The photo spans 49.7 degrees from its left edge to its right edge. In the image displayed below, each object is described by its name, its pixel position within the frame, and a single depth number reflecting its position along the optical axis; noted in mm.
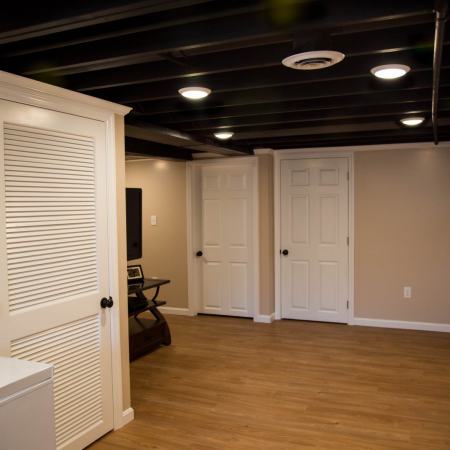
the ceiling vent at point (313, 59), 2075
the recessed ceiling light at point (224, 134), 4409
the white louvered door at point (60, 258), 2469
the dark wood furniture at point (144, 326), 4547
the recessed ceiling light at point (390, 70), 2463
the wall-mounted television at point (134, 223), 4098
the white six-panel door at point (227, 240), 6082
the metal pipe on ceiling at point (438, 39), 1586
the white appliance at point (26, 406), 1824
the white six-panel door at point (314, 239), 5730
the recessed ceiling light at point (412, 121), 3842
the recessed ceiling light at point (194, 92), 2844
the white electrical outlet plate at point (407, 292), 5457
